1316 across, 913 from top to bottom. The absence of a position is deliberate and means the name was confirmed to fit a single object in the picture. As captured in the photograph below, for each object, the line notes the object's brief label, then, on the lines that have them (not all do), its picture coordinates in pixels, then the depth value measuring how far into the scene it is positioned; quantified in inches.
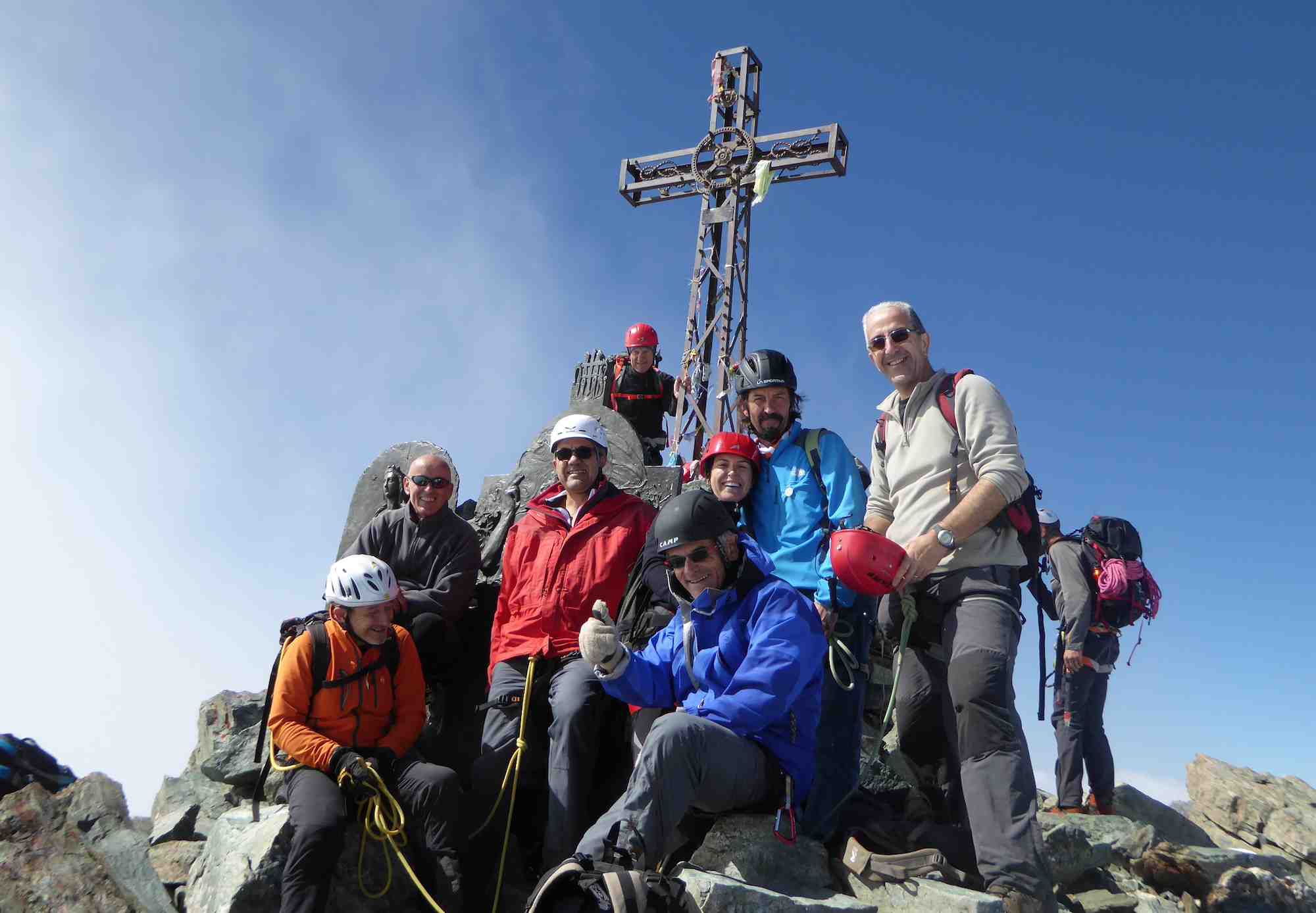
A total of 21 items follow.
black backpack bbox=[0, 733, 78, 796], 356.5
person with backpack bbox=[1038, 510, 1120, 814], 353.1
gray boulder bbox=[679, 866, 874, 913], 156.6
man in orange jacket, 192.9
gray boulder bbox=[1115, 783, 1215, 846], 379.6
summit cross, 545.3
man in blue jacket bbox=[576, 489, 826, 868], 156.5
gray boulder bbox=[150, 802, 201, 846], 303.6
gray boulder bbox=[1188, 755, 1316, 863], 407.5
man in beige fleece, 164.2
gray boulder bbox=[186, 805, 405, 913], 196.9
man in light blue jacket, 200.1
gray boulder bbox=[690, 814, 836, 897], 171.0
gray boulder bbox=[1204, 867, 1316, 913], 253.4
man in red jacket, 200.7
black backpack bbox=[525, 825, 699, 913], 133.3
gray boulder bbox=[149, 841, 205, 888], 269.1
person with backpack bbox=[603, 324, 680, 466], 460.1
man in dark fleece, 260.7
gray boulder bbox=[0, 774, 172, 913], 225.0
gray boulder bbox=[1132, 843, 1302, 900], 270.7
